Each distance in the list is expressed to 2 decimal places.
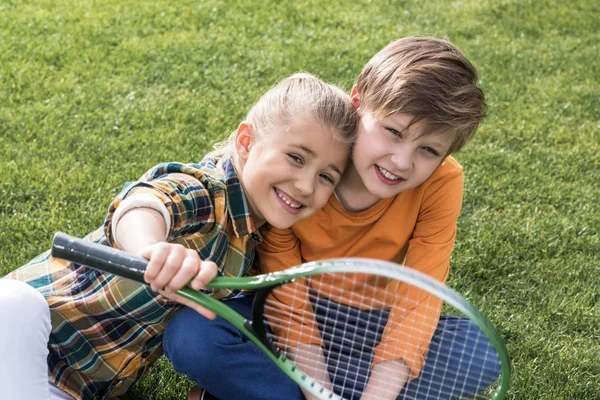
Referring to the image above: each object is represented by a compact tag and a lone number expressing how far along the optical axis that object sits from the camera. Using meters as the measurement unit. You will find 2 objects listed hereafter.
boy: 2.43
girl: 2.27
